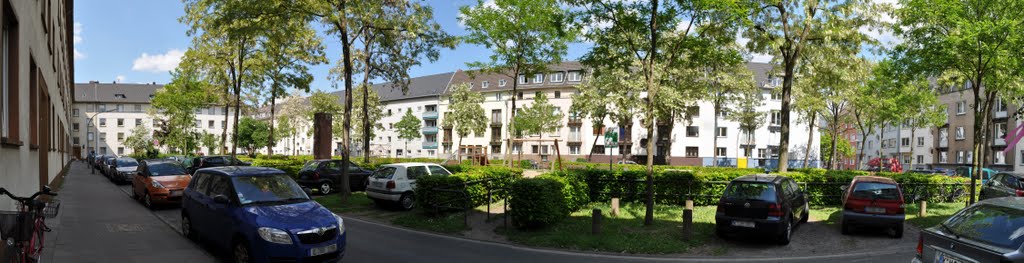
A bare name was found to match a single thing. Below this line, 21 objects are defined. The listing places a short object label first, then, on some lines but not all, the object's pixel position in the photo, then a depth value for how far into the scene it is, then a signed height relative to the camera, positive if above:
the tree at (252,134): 84.69 -1.23
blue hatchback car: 6.93 -1.32
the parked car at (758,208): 10.35 -1.53
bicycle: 4.76 -0.98
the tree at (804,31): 16.72 +3.43
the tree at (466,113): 61.62 +1.94
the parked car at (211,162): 26.14 -1.83
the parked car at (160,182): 14.38 -1.63
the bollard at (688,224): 11.01 -1.95
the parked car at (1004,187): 16.44 -1.65
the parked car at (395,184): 15.08 -1.63
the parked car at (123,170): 23.88 -2.11
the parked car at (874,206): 11.39 -1.57
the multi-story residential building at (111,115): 88.94 +1.81
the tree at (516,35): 25.62 +4.83
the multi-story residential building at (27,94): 7.23 +0.53
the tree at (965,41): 14.16 +2.67
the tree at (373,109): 62.12 +2.36
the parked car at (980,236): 5.11 -1.05
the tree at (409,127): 73.06 +0.24
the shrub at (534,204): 11.70 -1.67
